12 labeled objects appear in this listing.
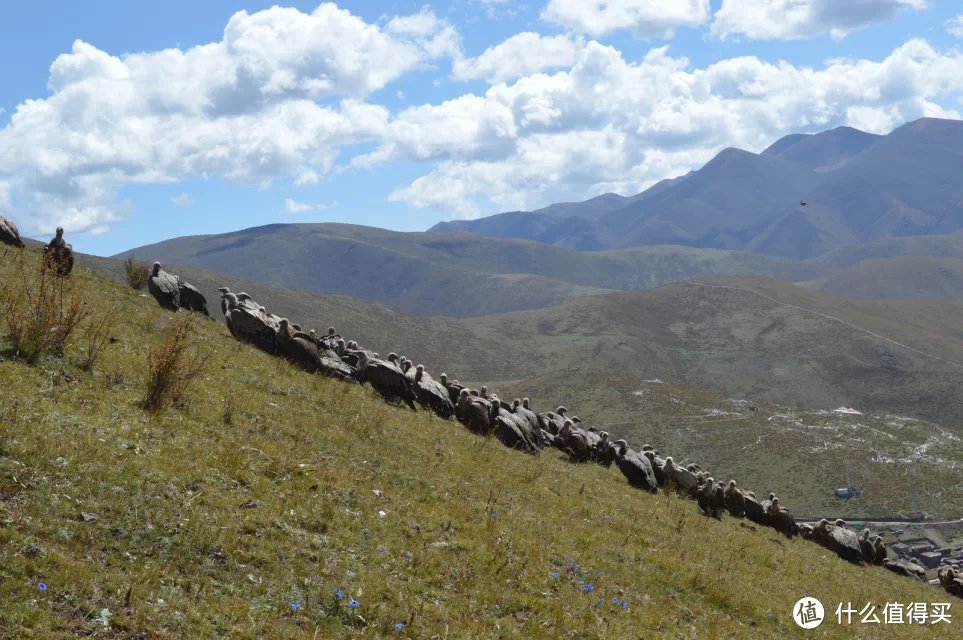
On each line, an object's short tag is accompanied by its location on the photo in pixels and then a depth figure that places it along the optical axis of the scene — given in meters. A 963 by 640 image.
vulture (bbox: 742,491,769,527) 30.84
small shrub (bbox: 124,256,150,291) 31.44
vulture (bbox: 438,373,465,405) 29.34
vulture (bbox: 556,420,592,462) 30.47
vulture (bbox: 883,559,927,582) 31.69
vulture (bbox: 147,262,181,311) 28.84
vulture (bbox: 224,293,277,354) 26.89
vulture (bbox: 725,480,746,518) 29.81
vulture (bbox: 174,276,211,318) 30.45
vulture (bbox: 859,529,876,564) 31.45
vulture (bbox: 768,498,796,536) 30.72
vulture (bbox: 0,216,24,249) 29.31
